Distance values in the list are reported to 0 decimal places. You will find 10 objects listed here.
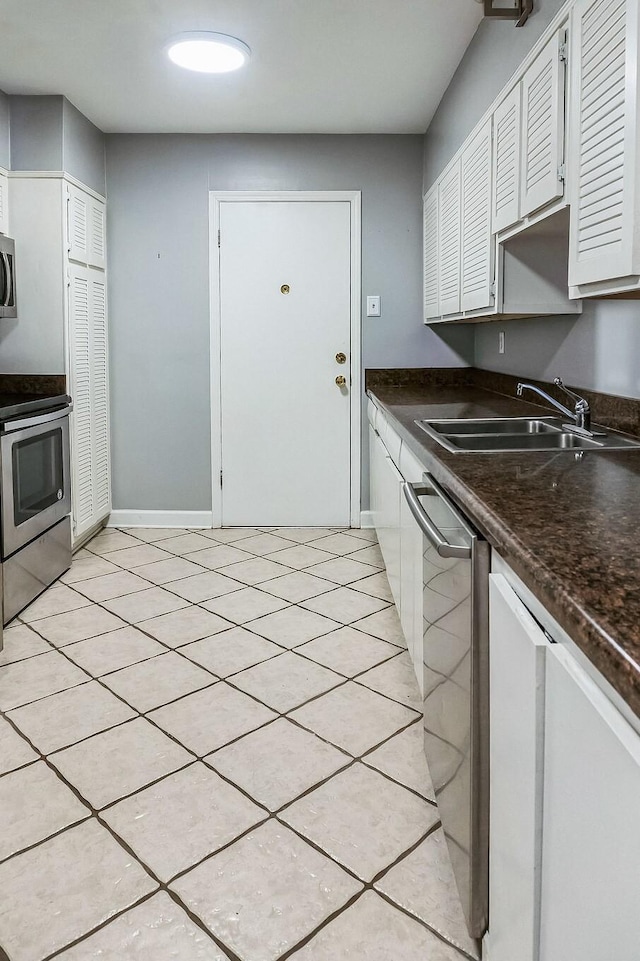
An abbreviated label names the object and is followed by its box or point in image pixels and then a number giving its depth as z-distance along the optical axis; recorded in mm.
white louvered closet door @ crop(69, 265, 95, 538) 3891
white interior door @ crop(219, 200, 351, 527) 4457
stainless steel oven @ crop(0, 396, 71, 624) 2955
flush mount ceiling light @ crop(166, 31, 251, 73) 3039
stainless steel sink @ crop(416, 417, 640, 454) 2039
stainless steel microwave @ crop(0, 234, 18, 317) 3391
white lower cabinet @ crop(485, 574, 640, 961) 675
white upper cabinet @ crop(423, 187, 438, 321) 3947
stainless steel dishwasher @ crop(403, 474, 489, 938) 1249
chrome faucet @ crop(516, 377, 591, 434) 2167
